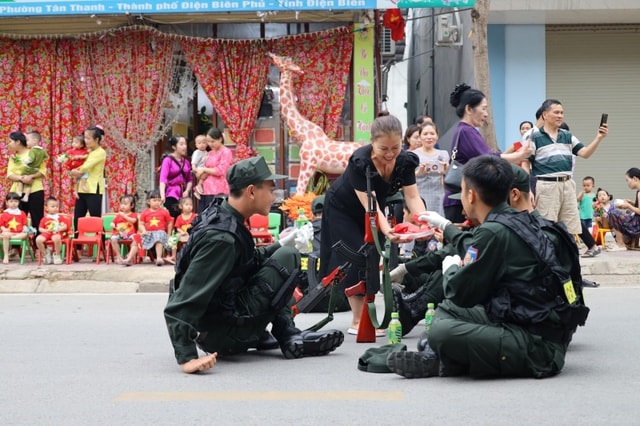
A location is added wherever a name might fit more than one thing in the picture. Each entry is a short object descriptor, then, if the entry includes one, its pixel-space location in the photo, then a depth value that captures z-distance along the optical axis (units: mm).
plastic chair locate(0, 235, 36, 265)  13984
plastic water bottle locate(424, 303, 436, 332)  7020
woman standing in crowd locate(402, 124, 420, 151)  13047
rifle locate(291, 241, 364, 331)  7246
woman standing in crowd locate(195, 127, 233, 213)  14602
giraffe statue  15633
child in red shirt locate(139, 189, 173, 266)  13664
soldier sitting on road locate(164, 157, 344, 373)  6055
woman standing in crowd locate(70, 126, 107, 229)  14352
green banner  16125
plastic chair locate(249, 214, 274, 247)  13885
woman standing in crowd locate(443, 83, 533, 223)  8281
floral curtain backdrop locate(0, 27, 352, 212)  16359
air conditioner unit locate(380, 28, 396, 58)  24600
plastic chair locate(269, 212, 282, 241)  14250
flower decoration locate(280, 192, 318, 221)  14273
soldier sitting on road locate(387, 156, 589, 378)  5590
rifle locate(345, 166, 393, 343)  6966
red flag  16391
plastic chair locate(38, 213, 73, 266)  13961
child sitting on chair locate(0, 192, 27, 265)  13953
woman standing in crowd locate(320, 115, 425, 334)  7191
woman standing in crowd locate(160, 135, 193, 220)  14766
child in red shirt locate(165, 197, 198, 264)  13734
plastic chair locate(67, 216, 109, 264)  13977
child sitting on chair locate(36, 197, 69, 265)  13914
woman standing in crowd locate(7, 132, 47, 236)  14552
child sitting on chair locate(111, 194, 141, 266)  13727
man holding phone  10188
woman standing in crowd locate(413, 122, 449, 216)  12430
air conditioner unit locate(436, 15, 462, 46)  18000
